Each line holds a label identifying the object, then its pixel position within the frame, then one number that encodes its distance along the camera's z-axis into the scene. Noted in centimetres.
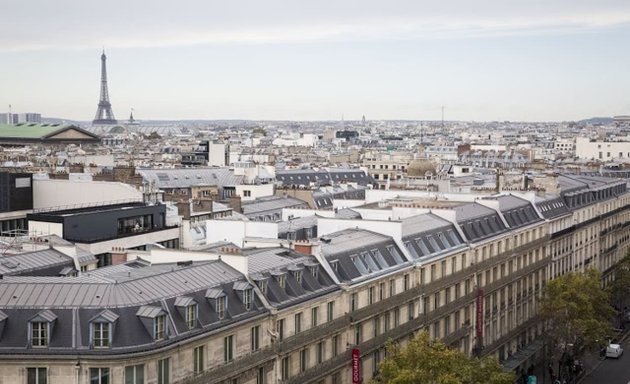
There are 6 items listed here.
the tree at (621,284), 10488
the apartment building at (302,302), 4256
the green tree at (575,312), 8056
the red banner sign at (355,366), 5719
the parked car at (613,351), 9138
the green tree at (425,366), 5121
